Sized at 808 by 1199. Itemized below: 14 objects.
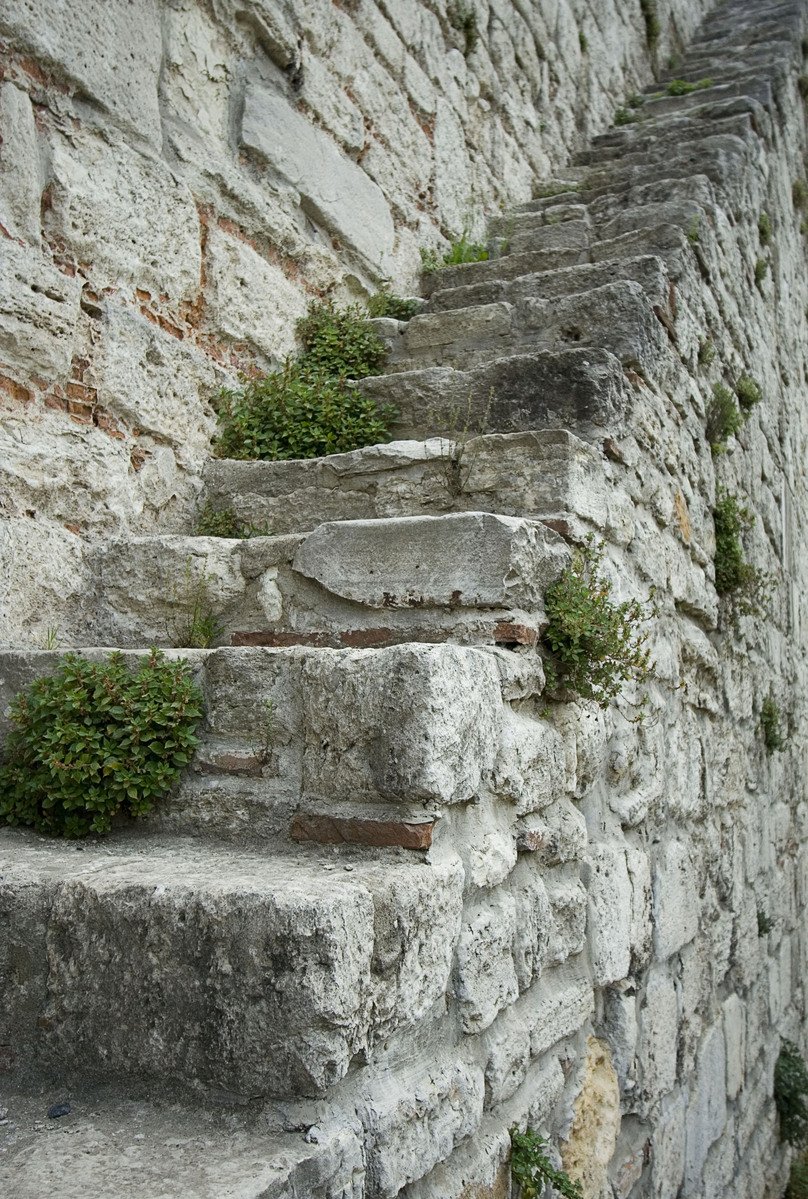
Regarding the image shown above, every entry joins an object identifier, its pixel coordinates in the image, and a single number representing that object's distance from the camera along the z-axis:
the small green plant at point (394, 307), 4.26
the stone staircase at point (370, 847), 1.46
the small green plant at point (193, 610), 2.59
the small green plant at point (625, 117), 7.74
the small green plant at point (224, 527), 3.03
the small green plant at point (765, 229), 5.49
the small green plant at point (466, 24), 5.50
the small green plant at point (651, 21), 9.02
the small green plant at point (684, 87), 7.48
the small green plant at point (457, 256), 4.89
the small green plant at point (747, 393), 4.77
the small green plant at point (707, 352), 4.02
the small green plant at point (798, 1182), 4.80
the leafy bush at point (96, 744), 1.96
